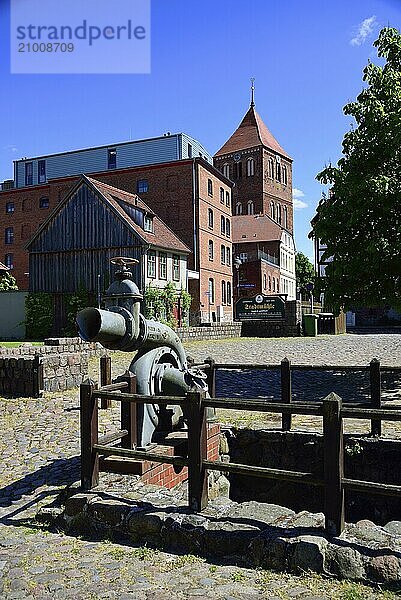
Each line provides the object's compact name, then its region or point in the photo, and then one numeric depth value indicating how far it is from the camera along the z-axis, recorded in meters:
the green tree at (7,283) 39.97
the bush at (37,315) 36.12
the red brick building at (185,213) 42.34
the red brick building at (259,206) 63.97
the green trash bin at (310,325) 35.61
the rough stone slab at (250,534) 4.17
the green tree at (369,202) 12.73
